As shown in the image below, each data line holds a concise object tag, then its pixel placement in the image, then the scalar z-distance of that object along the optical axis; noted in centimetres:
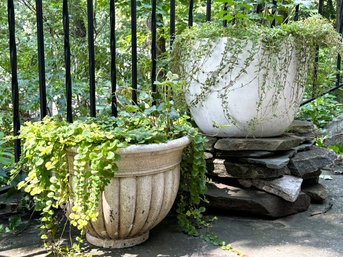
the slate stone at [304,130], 236
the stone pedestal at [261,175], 196
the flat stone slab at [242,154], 201
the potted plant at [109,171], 142
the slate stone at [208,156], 209
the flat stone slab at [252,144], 202
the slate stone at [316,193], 216
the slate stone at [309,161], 211
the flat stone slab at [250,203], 195
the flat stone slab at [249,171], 199
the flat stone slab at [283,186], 194
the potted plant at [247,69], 195
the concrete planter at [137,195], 152
